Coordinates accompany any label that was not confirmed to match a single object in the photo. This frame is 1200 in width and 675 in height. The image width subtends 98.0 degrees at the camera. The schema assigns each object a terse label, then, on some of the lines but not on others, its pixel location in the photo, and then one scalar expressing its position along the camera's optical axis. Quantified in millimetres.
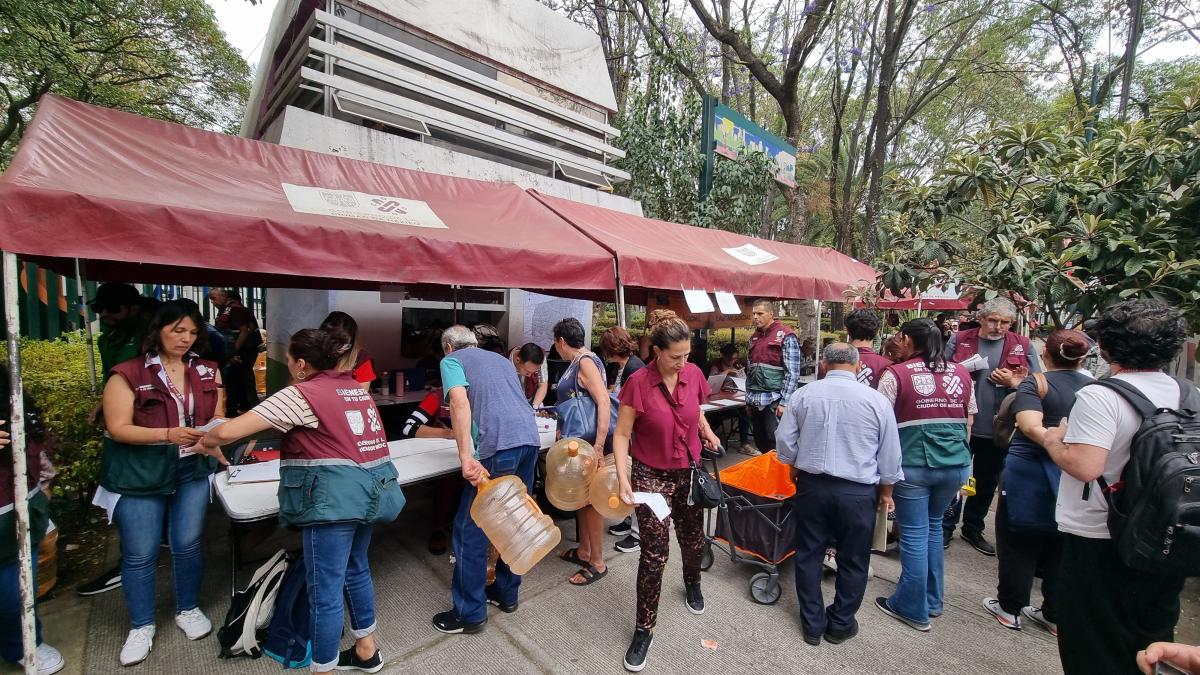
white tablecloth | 2832
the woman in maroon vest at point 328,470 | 2262
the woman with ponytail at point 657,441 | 2715
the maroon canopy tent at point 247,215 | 2314
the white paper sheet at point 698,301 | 4602
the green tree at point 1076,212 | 3029
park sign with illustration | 9414
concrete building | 5750
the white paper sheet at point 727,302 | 4930
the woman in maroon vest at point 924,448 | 3006
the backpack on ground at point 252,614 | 2660
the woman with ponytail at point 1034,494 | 2877
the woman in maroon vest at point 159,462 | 2521
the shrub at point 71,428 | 3551
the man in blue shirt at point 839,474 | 2711
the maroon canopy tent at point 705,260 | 4414
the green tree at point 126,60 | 8344
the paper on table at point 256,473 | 3150
